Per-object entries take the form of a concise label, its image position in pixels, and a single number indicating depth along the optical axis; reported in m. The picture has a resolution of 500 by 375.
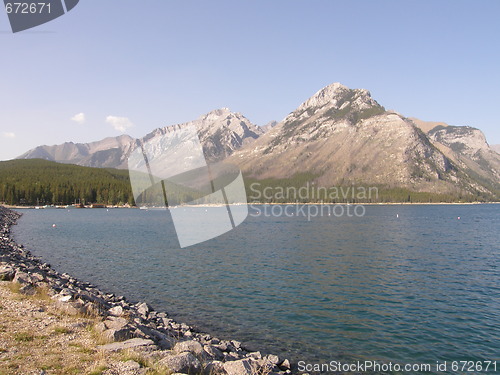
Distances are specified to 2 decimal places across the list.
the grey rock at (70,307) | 19.77
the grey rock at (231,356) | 18.94
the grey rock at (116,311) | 23.77
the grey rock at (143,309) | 28.81
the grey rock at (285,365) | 20.76
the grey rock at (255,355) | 21.42
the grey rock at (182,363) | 12.88
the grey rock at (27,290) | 22.58
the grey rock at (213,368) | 13.87
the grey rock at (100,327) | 16.83
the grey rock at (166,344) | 17.38
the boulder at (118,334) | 15.68
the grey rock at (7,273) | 25.61
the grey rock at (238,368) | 14.39
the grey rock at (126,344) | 14.50
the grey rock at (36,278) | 27.08
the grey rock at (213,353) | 18.17
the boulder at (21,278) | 25.21
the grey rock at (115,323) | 17.39
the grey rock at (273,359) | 20.90
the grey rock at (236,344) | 23.65
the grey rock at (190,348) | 16.31
